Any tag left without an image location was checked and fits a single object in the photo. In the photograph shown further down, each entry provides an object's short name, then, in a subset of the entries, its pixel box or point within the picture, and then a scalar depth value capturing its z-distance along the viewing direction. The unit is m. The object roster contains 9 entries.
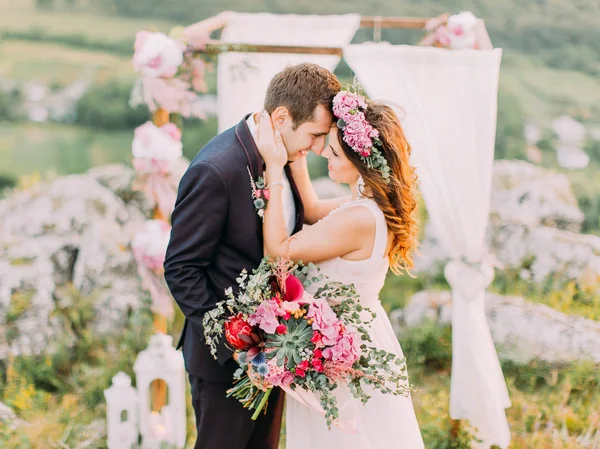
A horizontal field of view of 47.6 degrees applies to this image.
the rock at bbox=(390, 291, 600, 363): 5.02
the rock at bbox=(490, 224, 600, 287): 5.72
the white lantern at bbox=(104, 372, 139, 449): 3.80
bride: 2.60
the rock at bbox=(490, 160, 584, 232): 6.14
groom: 2.54
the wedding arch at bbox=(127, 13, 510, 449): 3.33
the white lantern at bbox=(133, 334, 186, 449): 3.73
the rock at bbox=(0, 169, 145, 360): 4.96
